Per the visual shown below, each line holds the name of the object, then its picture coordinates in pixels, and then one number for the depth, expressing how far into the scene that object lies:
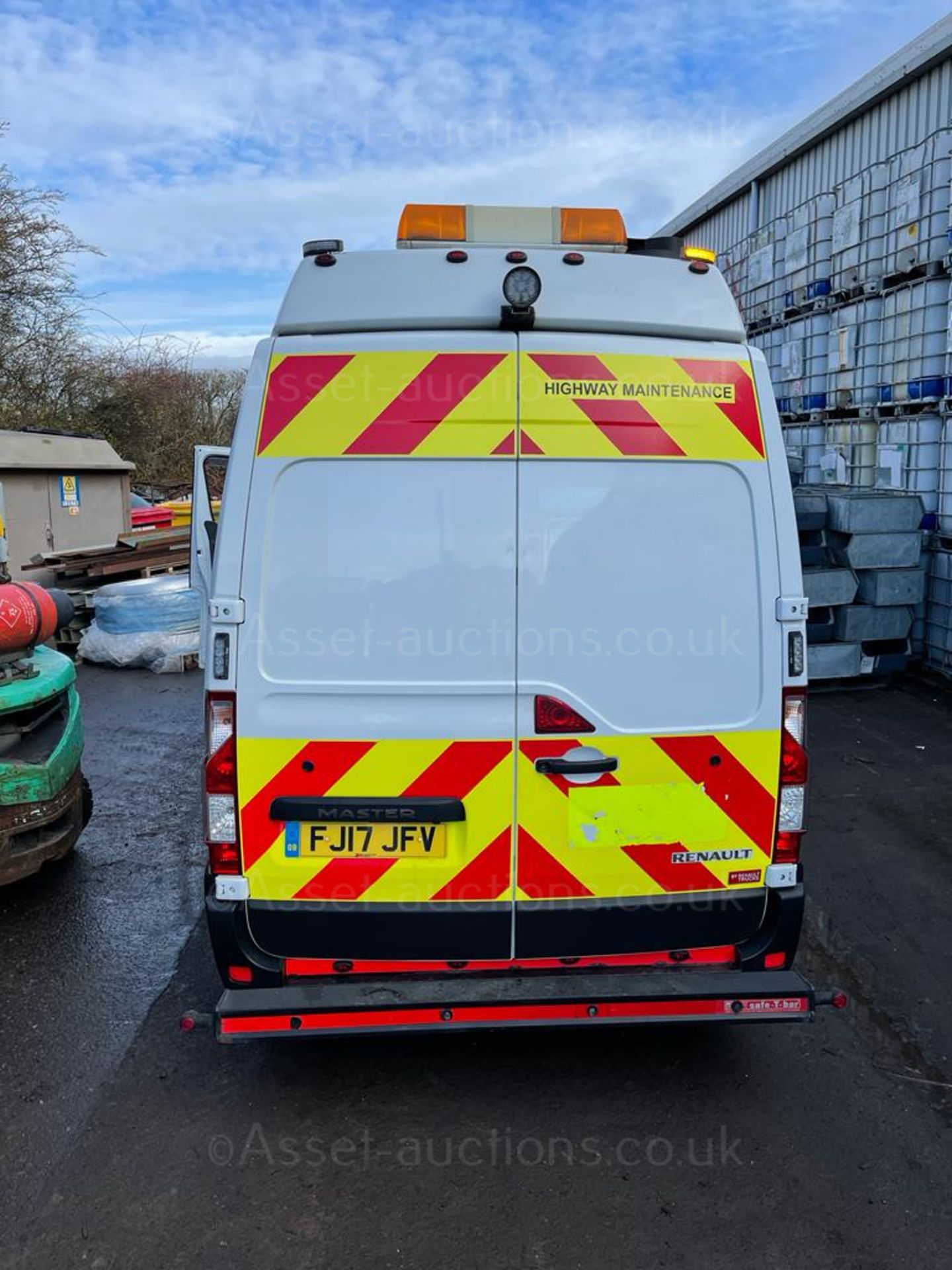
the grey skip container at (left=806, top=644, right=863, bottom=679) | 8.38
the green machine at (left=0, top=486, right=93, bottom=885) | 4.21
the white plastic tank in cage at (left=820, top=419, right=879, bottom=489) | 9.45
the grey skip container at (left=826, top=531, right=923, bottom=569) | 8.36
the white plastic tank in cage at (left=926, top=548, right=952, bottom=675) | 8.43
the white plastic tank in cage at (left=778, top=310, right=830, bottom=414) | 10.09
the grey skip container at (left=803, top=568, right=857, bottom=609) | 8.30
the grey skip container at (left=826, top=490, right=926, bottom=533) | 8.34
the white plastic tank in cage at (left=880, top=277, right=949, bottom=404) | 8.19
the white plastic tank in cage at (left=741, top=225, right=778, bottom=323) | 10.88
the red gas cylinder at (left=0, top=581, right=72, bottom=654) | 4.34
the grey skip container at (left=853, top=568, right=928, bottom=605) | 8.40
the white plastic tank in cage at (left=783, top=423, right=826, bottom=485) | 10.38
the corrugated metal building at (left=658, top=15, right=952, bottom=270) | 8.11
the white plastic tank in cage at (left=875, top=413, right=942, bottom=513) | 8.48
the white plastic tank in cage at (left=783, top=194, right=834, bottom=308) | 9.77
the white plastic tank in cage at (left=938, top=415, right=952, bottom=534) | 8.27
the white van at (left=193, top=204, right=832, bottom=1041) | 2.68
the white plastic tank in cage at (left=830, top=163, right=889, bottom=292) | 8.84
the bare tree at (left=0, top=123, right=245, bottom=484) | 16.30
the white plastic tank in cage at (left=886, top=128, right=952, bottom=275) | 7.96
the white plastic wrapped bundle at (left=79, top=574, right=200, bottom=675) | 9.83
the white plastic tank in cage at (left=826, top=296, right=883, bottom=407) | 9.12
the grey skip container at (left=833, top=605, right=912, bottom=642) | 8.41
